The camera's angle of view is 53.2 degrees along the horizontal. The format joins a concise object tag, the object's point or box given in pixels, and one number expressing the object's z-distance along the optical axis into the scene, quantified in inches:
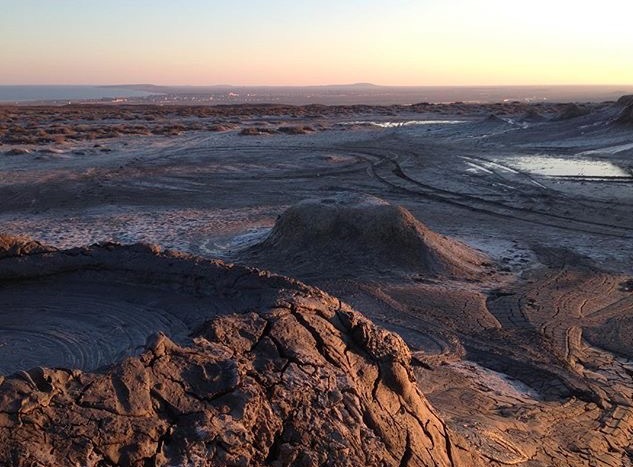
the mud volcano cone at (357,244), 389.7
